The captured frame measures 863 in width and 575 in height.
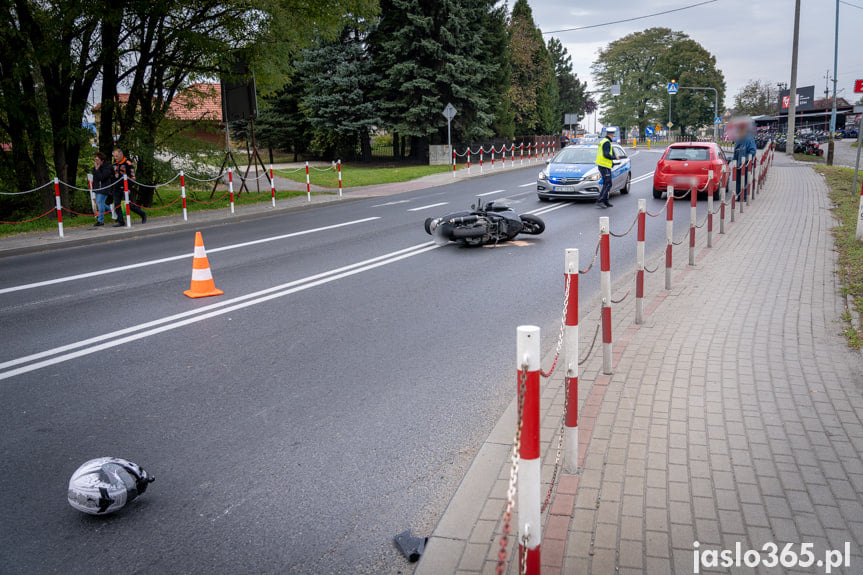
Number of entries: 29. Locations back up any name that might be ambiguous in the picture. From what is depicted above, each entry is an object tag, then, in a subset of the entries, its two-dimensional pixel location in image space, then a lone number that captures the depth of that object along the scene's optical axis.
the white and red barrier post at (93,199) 16.64
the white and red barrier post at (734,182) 14.64
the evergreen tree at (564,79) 102.79
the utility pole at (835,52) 45.23
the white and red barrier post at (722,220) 13.25
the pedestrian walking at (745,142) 21.31
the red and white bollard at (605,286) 5.50
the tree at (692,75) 101.06
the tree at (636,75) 106.31
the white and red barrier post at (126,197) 16.12
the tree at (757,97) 103.19
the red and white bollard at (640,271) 7.14
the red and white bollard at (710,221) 11.61
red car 19.80
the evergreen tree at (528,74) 59.50
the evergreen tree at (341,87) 40.22
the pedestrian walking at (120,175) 16.84
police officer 17.78
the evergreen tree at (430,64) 38.69
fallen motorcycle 12.49
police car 19.44
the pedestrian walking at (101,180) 16.52
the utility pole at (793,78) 36.47
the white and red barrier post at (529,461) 2.54
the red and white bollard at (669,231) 8.79
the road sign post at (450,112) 35.22
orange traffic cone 9.23
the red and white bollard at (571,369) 4.01
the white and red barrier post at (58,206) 15.15
